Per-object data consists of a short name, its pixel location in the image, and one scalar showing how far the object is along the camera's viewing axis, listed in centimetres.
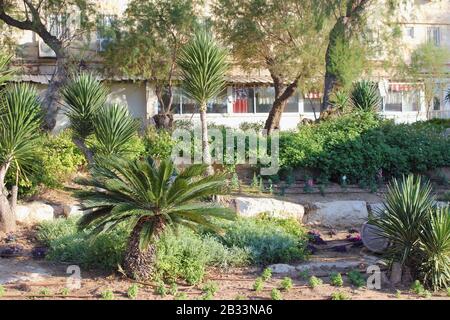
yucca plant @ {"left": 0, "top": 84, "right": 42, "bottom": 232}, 1021
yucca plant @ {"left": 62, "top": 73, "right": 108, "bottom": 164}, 1163
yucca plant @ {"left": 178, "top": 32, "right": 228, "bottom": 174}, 1137
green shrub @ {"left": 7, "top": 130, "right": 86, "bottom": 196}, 1165
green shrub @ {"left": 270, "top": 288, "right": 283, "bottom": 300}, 733
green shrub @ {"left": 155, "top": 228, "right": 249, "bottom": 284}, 816
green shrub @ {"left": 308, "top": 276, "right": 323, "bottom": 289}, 782
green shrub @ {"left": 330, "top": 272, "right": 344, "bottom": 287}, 795
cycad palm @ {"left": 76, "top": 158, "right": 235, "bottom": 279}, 767
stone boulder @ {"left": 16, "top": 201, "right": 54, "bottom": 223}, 1109
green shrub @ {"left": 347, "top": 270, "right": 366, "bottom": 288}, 794
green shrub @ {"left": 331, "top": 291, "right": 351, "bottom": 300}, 736
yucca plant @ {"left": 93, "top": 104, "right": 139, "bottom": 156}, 1133
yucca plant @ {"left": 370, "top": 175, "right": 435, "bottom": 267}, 802
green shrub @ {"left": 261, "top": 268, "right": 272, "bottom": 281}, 820
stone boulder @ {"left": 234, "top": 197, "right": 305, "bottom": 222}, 1188
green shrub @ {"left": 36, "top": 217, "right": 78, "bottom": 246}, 974
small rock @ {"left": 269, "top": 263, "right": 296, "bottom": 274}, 871
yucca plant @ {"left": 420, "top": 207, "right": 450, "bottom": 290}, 775
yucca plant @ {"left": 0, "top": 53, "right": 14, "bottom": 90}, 1038
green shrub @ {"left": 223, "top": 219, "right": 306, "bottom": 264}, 912
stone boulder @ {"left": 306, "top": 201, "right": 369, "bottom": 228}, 1230
